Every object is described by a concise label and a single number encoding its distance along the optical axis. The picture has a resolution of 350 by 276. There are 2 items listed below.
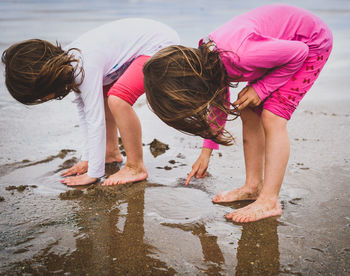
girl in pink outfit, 2.12
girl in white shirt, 2.58
